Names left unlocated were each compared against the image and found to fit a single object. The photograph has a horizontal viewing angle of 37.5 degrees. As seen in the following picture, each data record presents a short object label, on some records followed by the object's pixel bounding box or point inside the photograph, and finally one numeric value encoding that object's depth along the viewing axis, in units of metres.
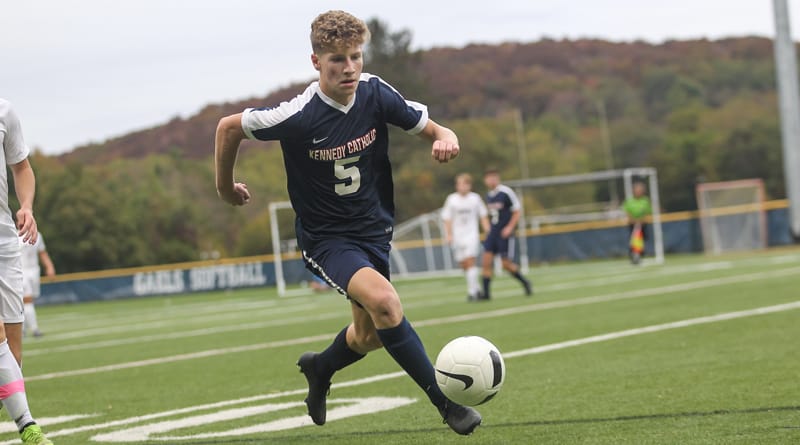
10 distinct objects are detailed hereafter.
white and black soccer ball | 5.45
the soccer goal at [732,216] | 34.59
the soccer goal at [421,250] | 33.44
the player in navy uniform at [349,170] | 5.55
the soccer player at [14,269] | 5.77
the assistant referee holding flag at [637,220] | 28.55
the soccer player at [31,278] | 16.95
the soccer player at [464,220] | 19.30
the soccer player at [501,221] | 18.30
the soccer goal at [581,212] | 31.58
